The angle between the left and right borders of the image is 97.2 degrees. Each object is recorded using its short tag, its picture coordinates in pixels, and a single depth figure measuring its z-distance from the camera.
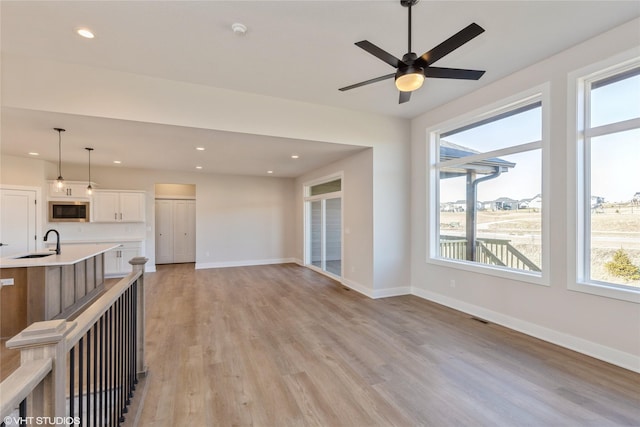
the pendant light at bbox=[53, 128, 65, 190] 3.96
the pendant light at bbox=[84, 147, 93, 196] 5.04
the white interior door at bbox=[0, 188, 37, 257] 5.60
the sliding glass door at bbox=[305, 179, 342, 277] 6.55
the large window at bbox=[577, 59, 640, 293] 2.72
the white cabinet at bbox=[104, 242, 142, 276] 6.53
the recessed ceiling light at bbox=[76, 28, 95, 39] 2.69
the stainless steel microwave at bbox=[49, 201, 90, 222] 6.20
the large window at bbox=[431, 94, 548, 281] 3.49
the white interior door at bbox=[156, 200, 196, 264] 8.63
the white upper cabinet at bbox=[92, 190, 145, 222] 6.56
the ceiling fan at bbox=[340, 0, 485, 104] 2.06
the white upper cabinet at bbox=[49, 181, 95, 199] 6.17
